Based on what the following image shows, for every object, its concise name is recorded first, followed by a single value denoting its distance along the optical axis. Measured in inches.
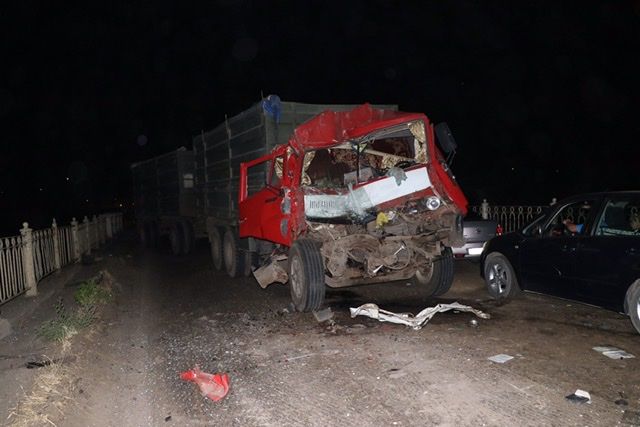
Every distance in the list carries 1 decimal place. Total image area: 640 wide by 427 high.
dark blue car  221.6
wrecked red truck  273.6
